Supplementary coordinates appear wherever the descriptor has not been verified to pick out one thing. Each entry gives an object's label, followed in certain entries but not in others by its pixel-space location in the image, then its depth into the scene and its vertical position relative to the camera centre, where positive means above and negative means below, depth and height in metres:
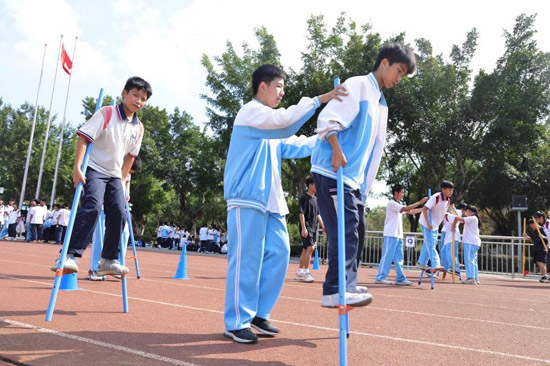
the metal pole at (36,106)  35.79 +9.90
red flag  33.79 +12.34
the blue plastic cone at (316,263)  15.26 -0.11
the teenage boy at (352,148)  3.38 +0.83
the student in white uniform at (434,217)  10.95 +1.14
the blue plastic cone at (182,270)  9.29 -0.37
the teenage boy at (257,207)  3.68 +0.38
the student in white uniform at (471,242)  12.39 +0.74
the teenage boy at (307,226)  10.24 +0.69
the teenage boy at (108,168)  4.46 +0.72
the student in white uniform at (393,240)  10.78 +0.54
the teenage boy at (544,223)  14.41 +1.60
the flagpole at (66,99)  35.45 +10.85
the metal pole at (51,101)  36.72 +10.45
